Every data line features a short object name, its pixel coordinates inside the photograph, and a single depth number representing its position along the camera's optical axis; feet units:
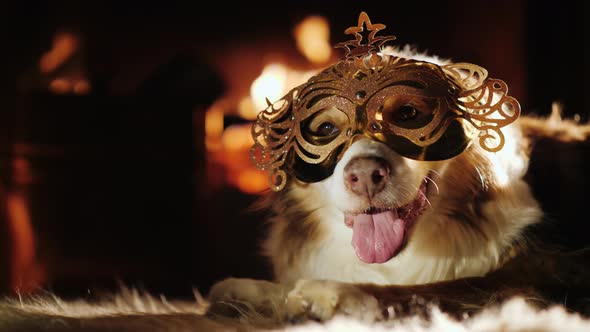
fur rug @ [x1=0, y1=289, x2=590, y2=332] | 2.36
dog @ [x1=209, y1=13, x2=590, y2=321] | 2.72
